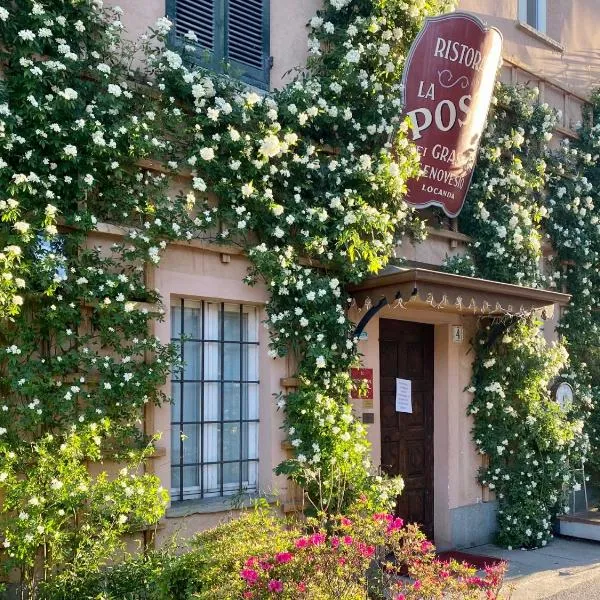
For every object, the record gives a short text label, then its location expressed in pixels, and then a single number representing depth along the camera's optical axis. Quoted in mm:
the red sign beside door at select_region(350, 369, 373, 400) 7570
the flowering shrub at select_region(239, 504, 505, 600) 4316
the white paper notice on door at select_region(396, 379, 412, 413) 8656
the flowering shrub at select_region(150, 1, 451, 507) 6656
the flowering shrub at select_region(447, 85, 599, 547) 8883
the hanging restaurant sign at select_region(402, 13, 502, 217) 8062
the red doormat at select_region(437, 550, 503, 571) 7884
